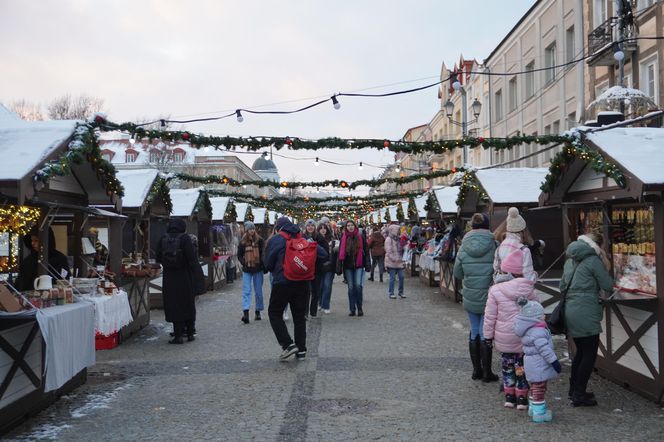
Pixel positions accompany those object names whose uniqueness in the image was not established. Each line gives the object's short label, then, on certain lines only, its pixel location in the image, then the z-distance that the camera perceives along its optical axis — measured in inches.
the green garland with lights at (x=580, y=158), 276.7
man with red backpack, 339.3
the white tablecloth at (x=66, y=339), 247.0
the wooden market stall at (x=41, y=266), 234.1
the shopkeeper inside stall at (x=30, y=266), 331.6
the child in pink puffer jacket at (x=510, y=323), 244.1
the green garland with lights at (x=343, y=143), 551.5
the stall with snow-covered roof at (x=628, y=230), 255.1
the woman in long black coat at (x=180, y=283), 399.9
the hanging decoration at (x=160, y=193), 538.6
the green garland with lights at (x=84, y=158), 271.3
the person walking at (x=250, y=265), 476.7
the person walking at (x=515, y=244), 255.4
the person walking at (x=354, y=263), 522.9
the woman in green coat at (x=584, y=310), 249.3
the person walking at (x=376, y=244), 741.3
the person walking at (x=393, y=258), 642.2
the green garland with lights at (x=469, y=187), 592.1
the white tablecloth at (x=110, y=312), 323.3
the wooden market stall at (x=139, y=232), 444.1
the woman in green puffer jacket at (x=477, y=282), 292.0
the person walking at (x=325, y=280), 530.7
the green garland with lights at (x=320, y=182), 817.2
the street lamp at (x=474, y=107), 925.1
